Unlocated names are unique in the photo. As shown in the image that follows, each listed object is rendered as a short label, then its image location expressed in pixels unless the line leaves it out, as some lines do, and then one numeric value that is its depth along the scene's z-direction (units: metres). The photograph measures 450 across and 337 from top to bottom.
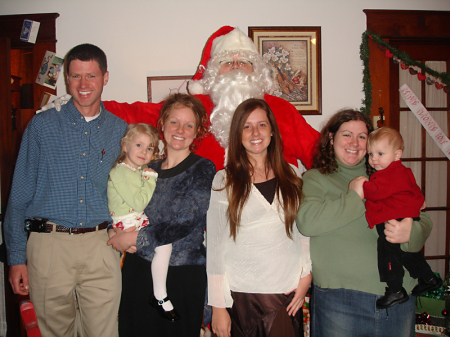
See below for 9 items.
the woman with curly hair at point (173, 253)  1.49
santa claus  2.11
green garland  2.89
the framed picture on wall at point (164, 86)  2.83
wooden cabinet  2.36
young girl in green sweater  1.47
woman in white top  1.41
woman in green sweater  1.34
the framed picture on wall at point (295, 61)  2.85
